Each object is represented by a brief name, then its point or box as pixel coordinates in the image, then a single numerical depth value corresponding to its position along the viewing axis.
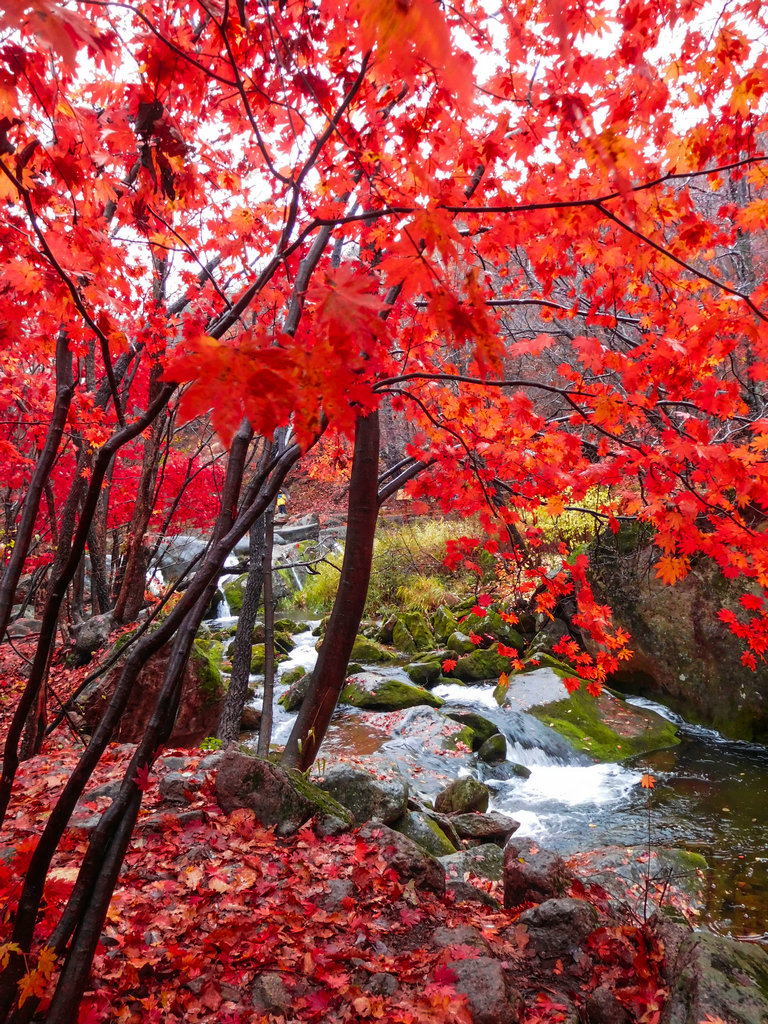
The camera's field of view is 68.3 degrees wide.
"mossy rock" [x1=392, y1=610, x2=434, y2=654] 12.11
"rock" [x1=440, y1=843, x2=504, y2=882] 4.64
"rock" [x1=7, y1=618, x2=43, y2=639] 10.44
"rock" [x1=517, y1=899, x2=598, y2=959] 2.84
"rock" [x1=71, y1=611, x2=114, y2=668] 7.46
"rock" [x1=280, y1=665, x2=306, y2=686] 10.37
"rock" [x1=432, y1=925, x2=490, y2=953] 2.66
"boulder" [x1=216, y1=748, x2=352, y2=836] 3.72
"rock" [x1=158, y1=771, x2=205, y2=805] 3.80
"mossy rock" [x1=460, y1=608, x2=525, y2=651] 11.00
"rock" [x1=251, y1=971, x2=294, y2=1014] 2.15
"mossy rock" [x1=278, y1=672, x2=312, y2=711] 9.29
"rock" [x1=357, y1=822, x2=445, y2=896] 3.42
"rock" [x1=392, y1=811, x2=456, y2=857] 4.82
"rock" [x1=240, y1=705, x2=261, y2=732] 8.41
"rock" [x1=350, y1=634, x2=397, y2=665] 11.59
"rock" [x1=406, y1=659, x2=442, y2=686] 10.55
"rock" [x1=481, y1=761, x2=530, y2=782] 7.76
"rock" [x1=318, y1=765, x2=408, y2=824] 4.57
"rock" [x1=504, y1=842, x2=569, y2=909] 3.56
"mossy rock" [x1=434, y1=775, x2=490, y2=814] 6.45
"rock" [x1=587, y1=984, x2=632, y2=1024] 2.39
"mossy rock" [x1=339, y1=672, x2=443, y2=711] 9.43
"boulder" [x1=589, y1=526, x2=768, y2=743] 8.03
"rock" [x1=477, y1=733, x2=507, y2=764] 8.05
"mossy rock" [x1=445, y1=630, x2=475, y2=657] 11.09
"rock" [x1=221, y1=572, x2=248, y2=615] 15.79
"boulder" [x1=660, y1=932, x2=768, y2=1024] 2.07
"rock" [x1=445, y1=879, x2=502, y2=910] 3.63
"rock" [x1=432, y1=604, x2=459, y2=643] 12.32
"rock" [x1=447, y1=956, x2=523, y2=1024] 2.20
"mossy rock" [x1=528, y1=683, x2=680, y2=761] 8.09
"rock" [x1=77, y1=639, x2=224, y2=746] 6.42
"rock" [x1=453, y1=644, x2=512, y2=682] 10.47
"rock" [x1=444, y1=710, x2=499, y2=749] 8.31
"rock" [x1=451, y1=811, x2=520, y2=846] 5.83
